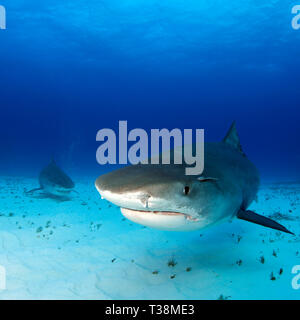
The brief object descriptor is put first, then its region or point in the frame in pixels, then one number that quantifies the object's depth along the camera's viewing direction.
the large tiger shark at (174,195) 2.14
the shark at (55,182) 9.23
